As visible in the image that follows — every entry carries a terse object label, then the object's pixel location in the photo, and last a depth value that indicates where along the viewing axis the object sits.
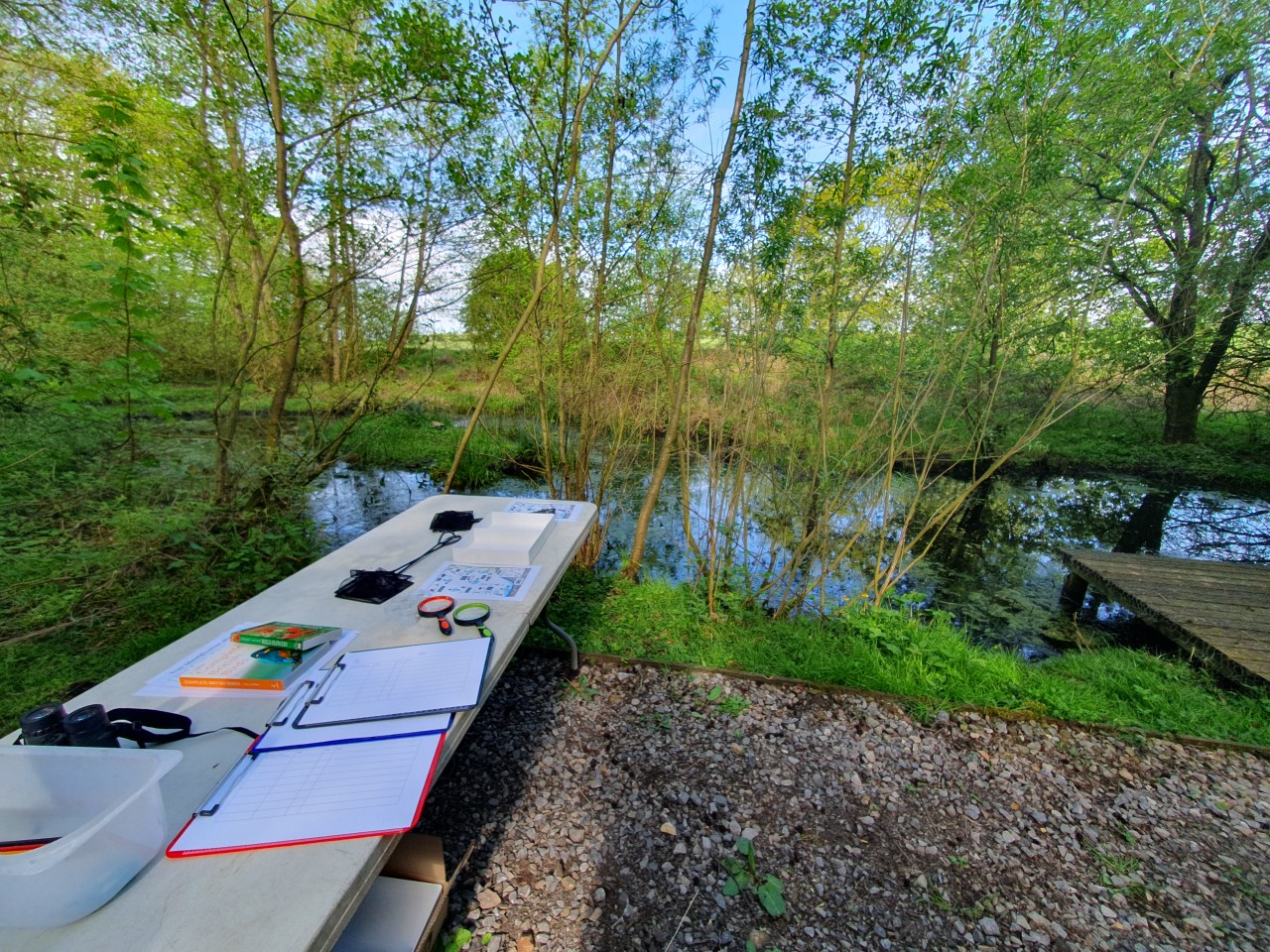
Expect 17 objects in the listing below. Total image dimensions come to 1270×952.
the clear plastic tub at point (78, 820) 0.54
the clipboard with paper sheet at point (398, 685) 0.92
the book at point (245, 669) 1.00
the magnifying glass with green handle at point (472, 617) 1.26
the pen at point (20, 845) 0.61
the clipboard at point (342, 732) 0.85
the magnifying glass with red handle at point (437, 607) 1.30
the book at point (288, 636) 1.08
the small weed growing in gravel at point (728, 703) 2.05
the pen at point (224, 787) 0.72
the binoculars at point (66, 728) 0.70
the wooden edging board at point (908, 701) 2.01
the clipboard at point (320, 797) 0.68
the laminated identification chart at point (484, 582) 1.43
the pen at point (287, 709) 0.91
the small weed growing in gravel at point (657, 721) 1.95
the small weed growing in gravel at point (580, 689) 2.11
